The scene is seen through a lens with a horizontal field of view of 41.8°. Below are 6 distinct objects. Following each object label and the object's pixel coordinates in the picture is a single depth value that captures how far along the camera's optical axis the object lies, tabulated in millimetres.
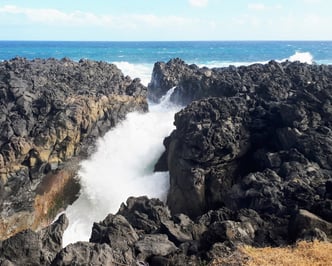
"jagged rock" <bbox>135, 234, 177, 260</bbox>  14500
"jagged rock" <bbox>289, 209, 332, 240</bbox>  14256
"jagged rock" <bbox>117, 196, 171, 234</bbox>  18234
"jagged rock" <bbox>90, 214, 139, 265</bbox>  13988
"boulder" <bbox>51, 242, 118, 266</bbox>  12781
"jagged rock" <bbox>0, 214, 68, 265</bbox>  14094
